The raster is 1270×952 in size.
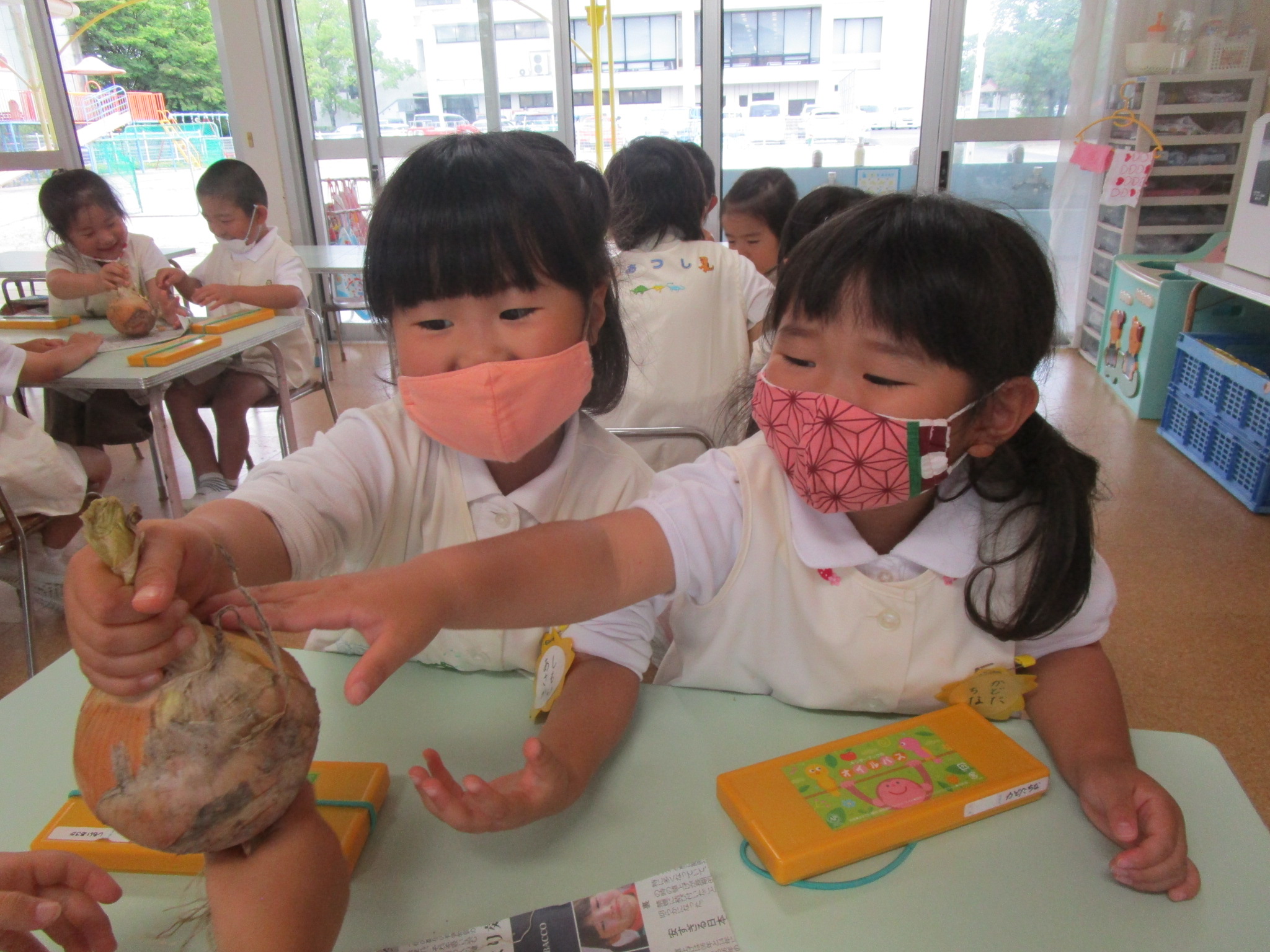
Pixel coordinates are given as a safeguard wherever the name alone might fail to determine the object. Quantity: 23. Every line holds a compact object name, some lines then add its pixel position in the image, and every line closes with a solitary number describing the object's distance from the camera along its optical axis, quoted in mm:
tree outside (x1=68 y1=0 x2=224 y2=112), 5809
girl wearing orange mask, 839
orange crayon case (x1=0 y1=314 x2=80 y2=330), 2721
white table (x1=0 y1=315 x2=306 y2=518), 2131
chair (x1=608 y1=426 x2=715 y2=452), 1769
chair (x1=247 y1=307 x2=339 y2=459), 3092
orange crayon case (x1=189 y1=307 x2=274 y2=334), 2662
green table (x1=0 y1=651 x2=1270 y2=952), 642
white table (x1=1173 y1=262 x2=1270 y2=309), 2812
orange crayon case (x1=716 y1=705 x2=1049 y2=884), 689
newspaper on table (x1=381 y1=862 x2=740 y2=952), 631
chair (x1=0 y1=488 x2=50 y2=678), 1903
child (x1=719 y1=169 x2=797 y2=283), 2785
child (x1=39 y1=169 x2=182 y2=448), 2816
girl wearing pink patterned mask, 854
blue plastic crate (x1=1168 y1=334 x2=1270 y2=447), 2918
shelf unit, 4230
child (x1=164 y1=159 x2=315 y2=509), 3002
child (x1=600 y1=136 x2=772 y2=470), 2148
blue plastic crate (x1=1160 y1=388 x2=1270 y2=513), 2941
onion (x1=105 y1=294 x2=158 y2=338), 2553
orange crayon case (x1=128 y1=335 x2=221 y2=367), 2219
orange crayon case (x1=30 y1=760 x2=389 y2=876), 702
